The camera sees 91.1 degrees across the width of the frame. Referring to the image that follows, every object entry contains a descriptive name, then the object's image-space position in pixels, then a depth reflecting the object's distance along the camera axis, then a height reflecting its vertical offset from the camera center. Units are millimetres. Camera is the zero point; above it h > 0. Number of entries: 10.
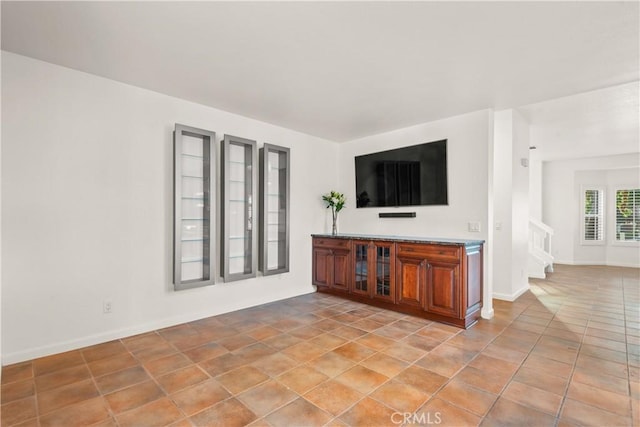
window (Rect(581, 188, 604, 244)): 8031 -56
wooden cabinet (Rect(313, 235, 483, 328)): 3482 -778
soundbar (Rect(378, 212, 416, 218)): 4634 -25
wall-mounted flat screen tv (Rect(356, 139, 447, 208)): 4328 +555
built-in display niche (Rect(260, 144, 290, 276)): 4496 +56
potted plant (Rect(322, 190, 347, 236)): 5166 +184
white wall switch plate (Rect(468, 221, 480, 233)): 3959 -162
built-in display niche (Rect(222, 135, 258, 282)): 4043 +75
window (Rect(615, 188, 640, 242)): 7680 -28
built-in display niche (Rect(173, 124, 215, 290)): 3617 +67
